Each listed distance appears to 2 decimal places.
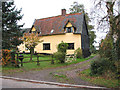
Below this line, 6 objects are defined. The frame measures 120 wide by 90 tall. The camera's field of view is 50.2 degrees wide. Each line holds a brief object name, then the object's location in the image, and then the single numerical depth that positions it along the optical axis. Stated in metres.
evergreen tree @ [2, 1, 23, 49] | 12.42
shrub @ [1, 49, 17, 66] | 11.69
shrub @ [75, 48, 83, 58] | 22.78
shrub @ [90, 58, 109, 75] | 8.21
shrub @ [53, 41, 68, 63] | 15.14
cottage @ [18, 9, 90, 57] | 24.41
